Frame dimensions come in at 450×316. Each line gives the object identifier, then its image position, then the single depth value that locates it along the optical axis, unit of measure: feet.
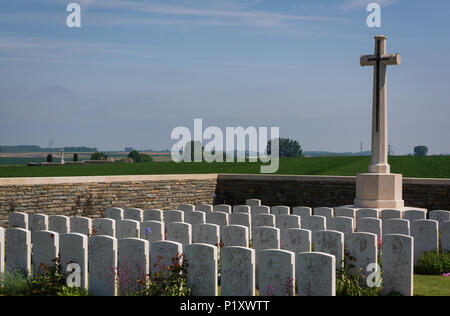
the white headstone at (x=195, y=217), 39.83
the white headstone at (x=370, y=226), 33.88
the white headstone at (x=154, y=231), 33.58
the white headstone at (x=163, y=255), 24.88
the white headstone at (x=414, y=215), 39.08
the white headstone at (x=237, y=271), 23.18
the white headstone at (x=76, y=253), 26.32
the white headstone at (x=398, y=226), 33.65
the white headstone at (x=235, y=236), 30.32
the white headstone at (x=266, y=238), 29.12
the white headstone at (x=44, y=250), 27.27
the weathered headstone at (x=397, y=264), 25.08
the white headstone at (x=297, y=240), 28.81
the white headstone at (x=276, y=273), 22.65
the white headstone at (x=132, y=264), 25.32
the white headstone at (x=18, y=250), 28.86
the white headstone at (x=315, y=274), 22.13
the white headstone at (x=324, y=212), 41.98
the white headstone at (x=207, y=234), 31.58
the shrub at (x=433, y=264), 32.17
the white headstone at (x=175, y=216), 40.47
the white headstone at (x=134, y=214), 42.78
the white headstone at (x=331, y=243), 26.50
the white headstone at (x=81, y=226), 35.65
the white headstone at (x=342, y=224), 34.24
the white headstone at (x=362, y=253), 25.98
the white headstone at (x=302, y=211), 43.06
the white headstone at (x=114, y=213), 43.06
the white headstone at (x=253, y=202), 53.53
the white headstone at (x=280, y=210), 44.40
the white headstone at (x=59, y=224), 36.29
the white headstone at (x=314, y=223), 35.58
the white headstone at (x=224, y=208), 45.27
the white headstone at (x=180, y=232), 32.22
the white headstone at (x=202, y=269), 23.99
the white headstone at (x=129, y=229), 34.86
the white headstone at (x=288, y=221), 36.17
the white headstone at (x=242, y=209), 45.03
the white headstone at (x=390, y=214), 39.73
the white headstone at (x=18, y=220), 39.63
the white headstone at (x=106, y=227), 34.94
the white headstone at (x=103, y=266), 25.80
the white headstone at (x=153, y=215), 41.65
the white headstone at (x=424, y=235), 33.14
